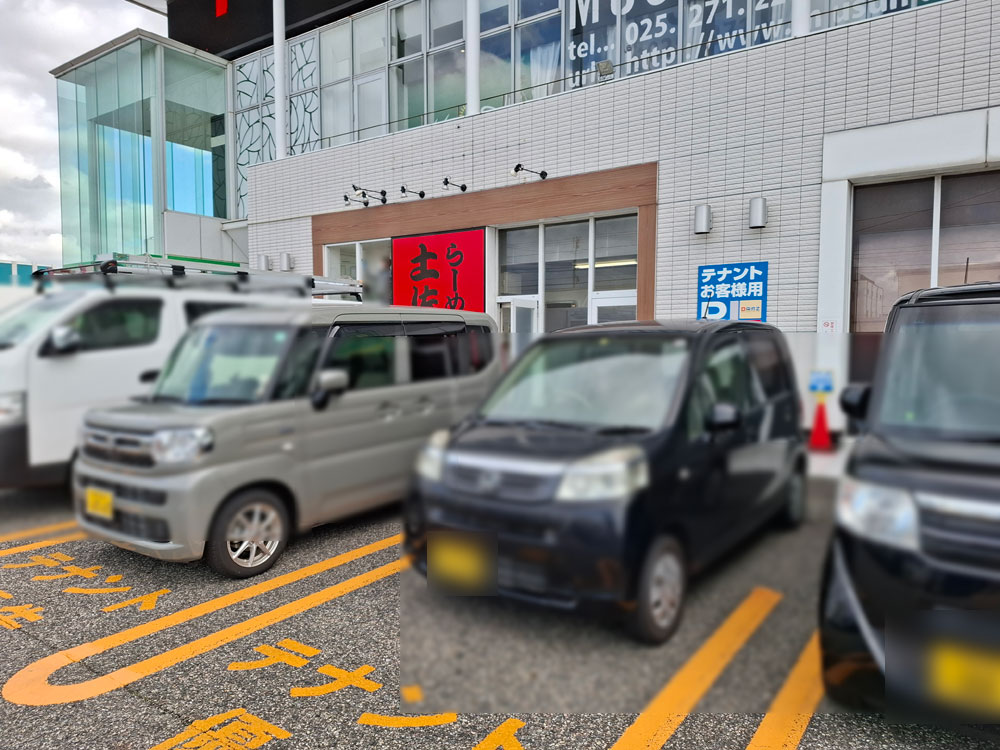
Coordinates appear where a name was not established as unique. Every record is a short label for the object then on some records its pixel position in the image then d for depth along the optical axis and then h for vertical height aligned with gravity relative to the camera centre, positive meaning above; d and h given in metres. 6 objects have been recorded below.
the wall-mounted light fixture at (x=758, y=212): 8.51 +1.64
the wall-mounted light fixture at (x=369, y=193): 12.30 +2.69
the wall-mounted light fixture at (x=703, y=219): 8.92 +1.63
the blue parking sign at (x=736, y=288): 8.78 +0.71
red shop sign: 11.48 +1.22
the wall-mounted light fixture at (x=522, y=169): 10.32 +2.64
